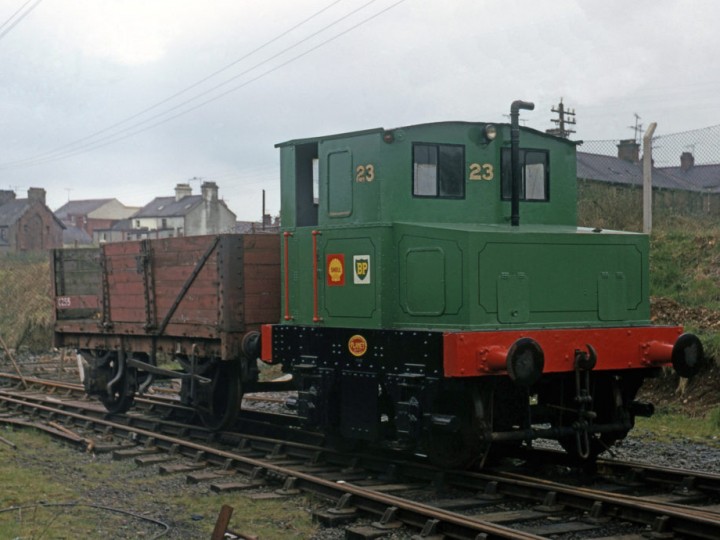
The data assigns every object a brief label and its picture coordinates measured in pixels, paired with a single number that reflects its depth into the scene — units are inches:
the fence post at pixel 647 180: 620.1
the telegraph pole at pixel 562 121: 1298.6
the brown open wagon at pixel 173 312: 443.2
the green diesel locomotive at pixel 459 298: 331.6
